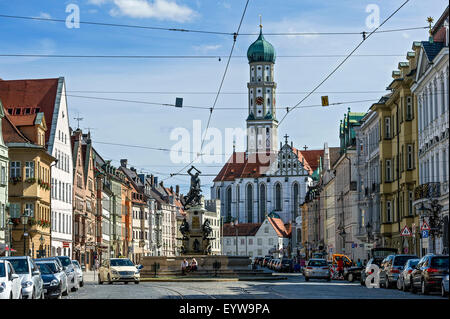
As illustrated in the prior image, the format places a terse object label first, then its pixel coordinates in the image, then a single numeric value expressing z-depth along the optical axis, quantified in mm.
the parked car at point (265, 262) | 113450
